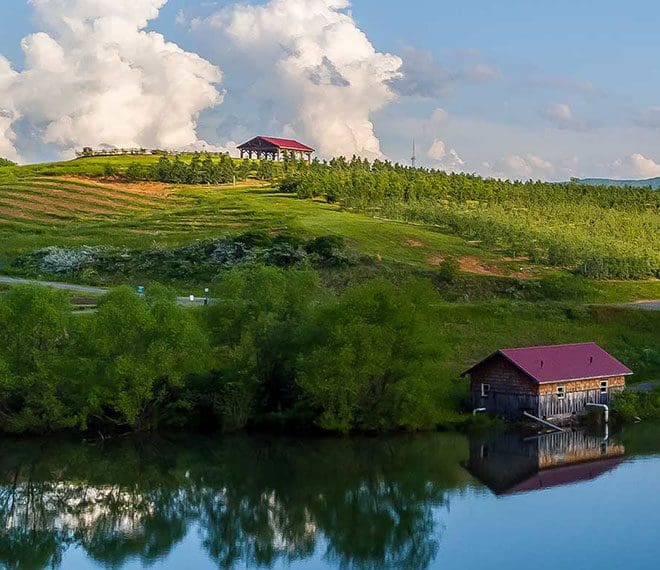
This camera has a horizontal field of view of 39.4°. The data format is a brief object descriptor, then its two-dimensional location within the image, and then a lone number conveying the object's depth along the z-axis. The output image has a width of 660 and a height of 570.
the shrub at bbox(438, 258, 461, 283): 83.25
